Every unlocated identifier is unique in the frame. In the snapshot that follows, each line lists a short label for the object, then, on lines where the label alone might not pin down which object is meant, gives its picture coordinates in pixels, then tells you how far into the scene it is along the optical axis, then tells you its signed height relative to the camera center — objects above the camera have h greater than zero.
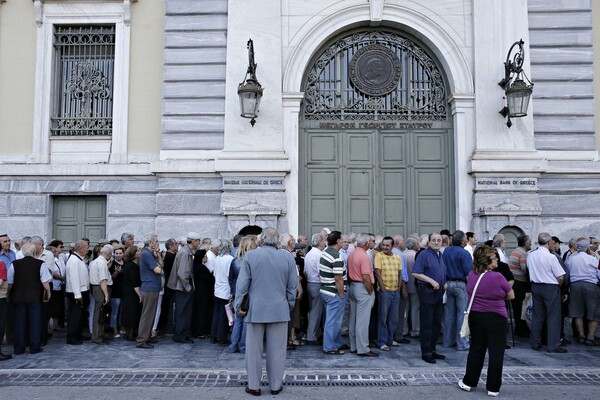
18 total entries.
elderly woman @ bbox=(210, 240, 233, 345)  9.68 -1.05
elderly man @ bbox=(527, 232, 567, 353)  9.28 -0.99
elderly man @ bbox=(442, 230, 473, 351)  9.16 -0.93
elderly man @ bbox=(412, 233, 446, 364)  8.52 -0.90
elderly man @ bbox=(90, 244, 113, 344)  9.90 -0.99
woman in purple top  6.80 -1.10
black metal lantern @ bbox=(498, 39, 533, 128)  12.29 +2.97
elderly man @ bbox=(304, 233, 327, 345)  9.52 -0.89
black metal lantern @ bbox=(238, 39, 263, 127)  12.49 +2.87
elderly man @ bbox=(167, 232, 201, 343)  9.91 -1.03
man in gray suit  6.94 -0.94
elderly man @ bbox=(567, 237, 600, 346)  9.95 -1.00
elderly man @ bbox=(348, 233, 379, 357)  8.95 -1.04
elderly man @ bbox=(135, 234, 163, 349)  9.62 -1.03
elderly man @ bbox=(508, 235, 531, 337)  10.33 -0.72
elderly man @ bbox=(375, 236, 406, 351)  9.44 -0.88
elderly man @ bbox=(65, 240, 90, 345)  9.67 -1.03
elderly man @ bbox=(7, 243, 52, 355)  9.05 -1.03
